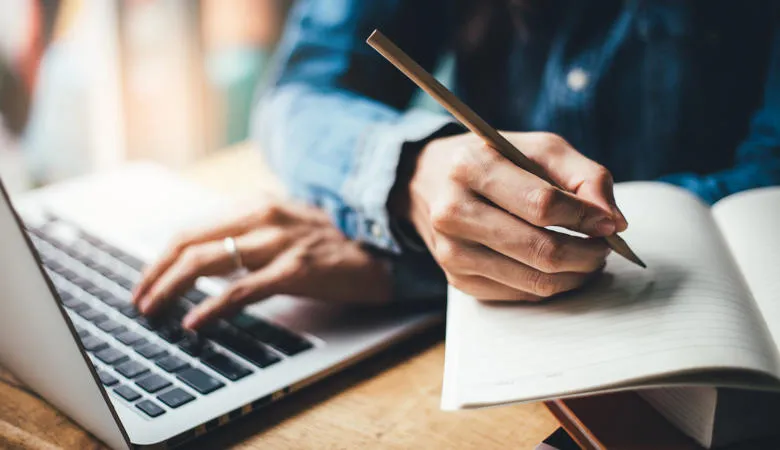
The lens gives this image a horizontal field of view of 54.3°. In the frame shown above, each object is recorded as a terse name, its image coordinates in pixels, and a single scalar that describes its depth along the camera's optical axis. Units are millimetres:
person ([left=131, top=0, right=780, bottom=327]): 481
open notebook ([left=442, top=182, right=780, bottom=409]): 399
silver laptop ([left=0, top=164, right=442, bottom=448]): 433
